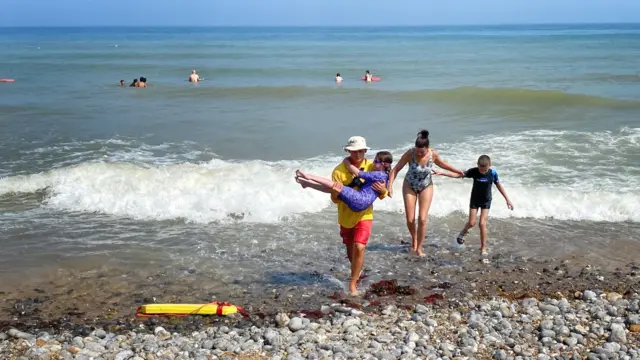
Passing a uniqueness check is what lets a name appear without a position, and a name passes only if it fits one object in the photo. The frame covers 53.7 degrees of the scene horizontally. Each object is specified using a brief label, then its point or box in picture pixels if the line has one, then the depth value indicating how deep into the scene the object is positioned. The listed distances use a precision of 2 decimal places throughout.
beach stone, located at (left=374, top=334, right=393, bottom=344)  6.19
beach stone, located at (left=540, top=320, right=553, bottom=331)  6.41
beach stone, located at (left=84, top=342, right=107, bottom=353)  6.12
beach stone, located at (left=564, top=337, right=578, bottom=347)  6.10
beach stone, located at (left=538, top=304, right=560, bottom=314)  6.91
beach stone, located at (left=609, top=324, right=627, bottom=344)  6.16
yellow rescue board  7.02
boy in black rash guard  8.65
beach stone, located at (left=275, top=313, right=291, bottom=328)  6.68
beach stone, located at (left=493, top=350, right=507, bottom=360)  5.83
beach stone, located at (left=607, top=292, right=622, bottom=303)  7.25
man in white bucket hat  6.68
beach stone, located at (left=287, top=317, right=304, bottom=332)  6.58
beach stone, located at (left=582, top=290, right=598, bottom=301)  7.29
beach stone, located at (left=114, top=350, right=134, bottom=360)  5.92
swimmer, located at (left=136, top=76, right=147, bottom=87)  31.16
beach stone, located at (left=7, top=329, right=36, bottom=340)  6.50
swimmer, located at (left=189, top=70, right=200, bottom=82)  34.25
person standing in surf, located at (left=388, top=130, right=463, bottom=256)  8.56
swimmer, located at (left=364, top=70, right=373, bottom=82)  32.93
